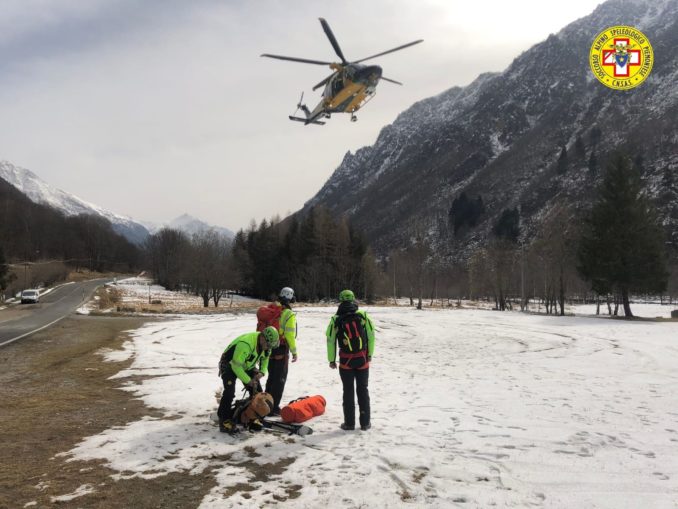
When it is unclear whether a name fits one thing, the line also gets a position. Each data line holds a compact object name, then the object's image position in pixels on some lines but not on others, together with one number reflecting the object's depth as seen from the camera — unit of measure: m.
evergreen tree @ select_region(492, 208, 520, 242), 146.75
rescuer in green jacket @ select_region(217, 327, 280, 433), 6.99
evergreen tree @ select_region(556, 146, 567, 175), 161.88
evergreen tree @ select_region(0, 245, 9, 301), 54.97
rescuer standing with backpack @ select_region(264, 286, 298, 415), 7.99
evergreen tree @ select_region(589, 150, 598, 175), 147.16
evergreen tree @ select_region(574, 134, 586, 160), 160.88
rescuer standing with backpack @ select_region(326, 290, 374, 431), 7.40
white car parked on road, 54.54
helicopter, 23.56
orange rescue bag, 7.54
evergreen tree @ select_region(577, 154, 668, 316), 34.53
